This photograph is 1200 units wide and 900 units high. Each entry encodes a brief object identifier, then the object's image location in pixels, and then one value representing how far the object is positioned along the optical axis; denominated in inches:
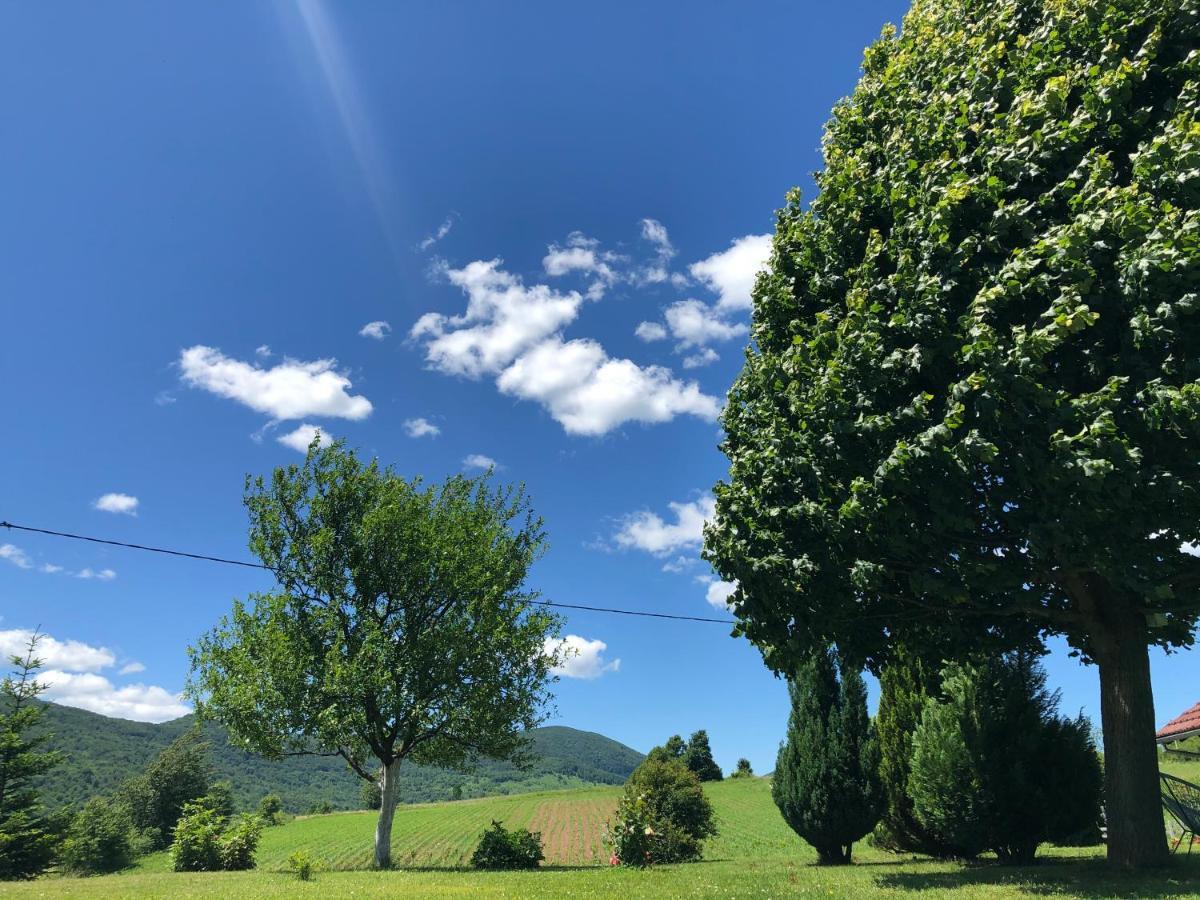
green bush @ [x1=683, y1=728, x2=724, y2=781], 3314.5
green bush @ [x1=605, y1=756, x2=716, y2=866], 765.3
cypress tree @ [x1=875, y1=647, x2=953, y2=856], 687.1
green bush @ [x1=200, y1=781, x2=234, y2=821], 2330.2
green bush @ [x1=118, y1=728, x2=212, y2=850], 2410.2
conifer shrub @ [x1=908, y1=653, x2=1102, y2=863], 506.0
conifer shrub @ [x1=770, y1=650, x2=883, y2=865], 680.4
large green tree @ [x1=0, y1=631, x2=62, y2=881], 1326.3
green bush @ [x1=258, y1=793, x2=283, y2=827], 3193.9
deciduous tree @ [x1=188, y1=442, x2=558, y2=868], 876.0
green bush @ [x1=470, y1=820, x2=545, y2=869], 853.2
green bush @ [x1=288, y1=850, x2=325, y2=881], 652.7
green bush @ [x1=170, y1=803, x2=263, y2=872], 911.0
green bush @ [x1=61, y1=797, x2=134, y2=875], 1568.3
